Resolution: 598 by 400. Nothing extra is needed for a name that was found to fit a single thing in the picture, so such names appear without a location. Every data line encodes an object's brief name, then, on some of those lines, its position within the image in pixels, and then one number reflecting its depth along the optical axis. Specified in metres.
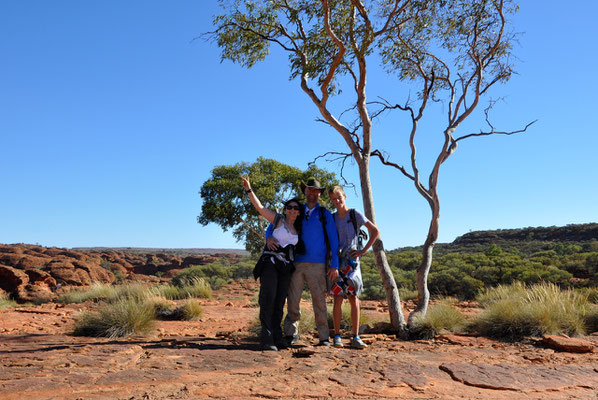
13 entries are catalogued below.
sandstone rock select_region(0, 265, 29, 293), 18.05
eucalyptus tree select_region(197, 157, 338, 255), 12.63
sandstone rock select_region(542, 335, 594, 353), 6.40
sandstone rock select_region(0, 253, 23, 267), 24.20
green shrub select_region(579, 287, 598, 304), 11.49
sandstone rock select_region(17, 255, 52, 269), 23.31
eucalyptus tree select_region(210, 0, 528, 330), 7.91
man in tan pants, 6.00
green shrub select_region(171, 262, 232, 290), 23.41
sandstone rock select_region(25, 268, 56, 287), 19.64
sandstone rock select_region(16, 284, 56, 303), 17.12
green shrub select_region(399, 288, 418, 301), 16.12
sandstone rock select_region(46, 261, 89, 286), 21.41
